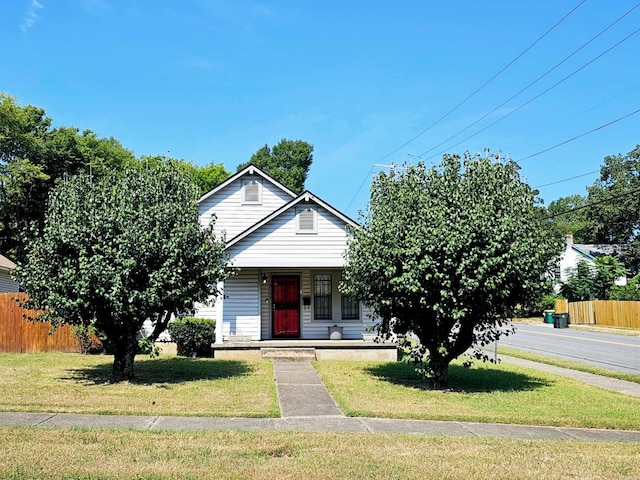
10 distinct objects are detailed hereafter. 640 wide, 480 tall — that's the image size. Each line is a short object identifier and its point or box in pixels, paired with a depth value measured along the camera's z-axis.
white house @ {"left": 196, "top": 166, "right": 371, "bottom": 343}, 18.22
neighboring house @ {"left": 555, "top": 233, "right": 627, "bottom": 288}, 50.94
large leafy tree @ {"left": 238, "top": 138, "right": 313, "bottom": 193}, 61.94
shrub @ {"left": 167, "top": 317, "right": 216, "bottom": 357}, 18.20
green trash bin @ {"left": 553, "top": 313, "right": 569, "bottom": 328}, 37.62
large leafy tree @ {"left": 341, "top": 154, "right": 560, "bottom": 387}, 10.90
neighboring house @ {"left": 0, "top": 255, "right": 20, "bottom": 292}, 25.30
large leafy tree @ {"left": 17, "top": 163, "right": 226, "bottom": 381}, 11.16
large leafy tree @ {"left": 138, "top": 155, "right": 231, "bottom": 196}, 51.12
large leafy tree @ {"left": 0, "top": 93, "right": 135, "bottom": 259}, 34.72
